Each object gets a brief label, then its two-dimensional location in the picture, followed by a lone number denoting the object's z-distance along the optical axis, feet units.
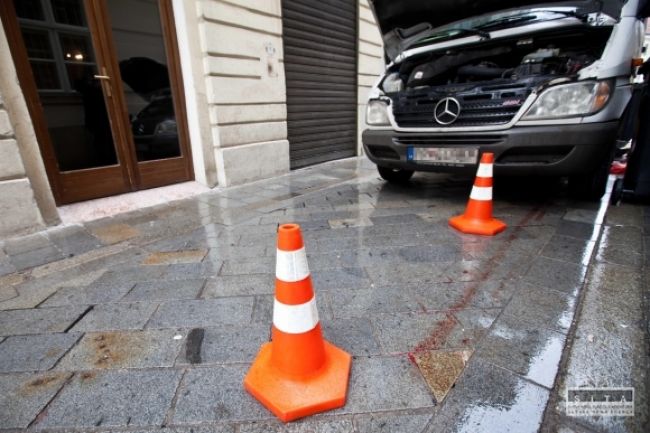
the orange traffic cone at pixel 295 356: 4.05
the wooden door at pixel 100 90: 11.32
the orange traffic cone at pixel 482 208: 9.37
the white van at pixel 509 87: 9.12
